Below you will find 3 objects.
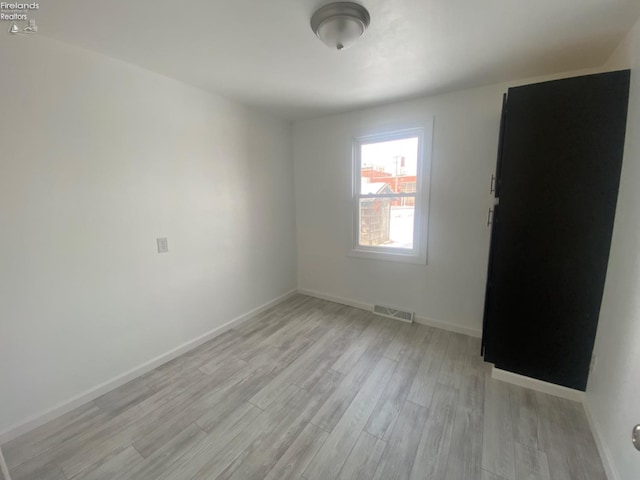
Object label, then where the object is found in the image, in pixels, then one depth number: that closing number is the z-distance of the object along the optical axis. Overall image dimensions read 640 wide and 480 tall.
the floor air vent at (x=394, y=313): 2.94
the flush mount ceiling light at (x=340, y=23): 1.32
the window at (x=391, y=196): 2.75
